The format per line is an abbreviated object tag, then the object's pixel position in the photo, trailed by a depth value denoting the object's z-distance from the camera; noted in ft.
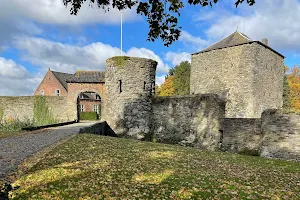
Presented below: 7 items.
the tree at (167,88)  167.32
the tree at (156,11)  15.88
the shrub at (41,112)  77.56
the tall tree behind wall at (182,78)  159.22
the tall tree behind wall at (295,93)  134.51
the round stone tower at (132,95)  51.37
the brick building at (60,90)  132.26
